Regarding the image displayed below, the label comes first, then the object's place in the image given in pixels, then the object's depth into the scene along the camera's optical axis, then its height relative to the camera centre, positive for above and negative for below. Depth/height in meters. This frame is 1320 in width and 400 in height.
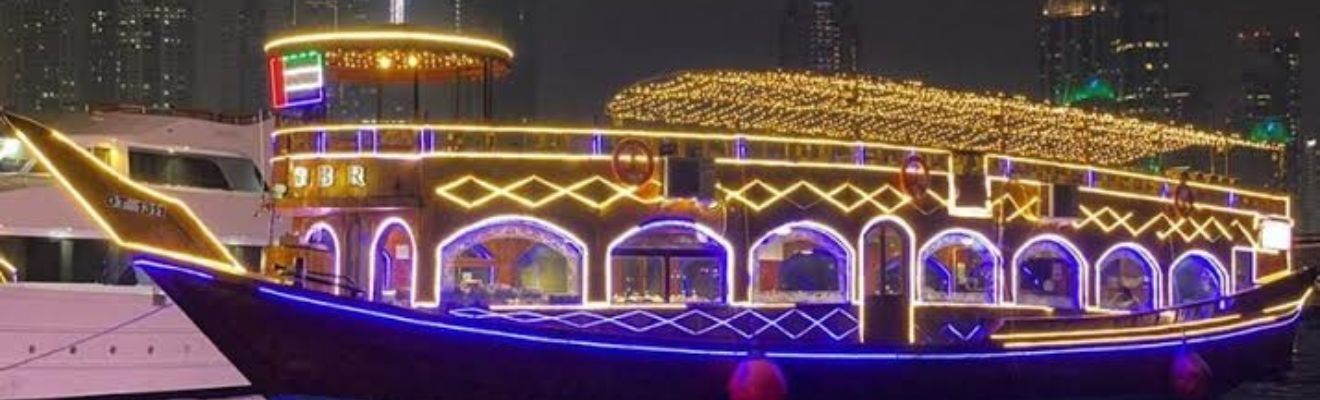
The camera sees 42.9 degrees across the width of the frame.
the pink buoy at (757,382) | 16.50 -1.61
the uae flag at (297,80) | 17.77 +1.47
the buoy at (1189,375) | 20.61 -1.91
